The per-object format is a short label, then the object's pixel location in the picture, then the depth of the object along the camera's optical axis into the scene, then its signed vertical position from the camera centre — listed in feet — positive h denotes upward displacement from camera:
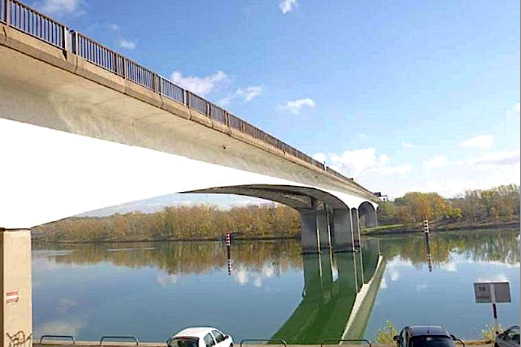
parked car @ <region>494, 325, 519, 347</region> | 32.26 -8.97
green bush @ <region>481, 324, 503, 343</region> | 44.01 -12.21
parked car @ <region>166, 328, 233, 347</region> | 35.19 -8.37
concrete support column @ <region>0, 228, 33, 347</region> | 30.04 -3.11
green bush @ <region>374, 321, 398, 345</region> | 51.67 -13.40
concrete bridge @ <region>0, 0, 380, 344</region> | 30.73 +9.85
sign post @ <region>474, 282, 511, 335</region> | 36.09 -5.97
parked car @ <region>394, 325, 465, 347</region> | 31.17 -8.15
